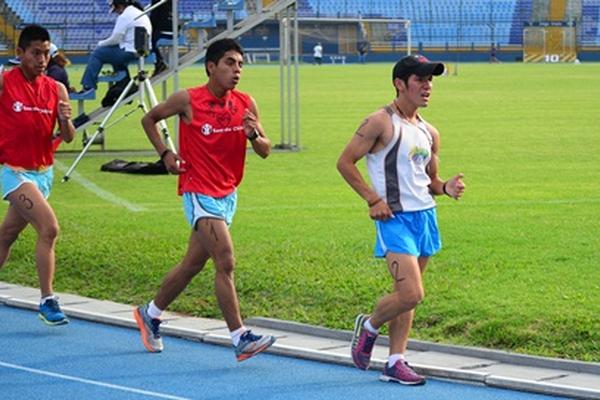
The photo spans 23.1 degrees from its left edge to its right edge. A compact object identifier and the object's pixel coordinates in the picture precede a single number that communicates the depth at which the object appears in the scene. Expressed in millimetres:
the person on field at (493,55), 89562
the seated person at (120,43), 22641
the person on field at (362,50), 88188
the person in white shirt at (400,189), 8461
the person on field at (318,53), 85188
